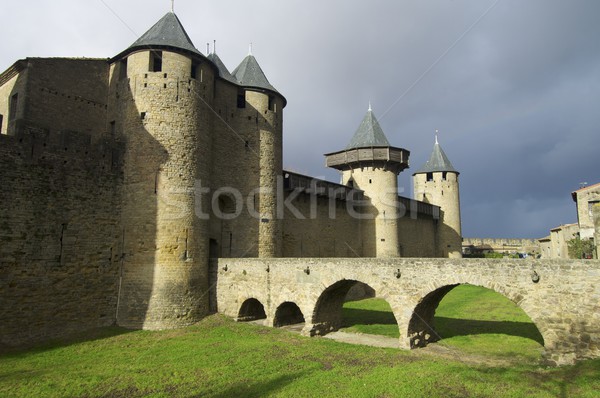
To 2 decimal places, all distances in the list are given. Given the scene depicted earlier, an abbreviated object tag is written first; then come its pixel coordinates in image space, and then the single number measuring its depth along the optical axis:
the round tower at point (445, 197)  35.62
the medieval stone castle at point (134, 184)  12.95
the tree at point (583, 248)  27.69
